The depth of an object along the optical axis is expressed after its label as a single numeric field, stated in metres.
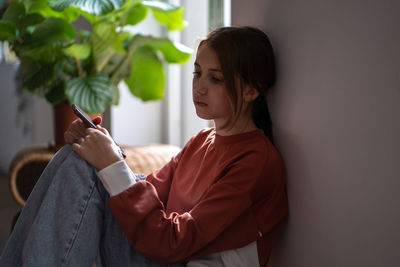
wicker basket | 1.62
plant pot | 1.76
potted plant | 1.57
